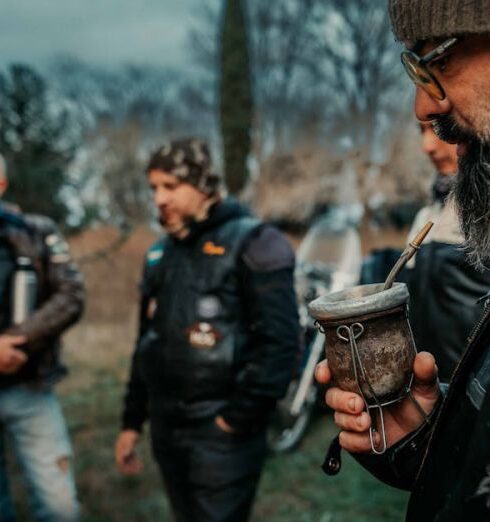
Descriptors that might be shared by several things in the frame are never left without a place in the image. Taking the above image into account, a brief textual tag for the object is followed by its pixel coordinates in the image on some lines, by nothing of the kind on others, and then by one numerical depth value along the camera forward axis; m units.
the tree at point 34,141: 6.82
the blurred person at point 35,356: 2.62
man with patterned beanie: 2.26
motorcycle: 4.42
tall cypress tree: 15.76
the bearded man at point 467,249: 0.84
